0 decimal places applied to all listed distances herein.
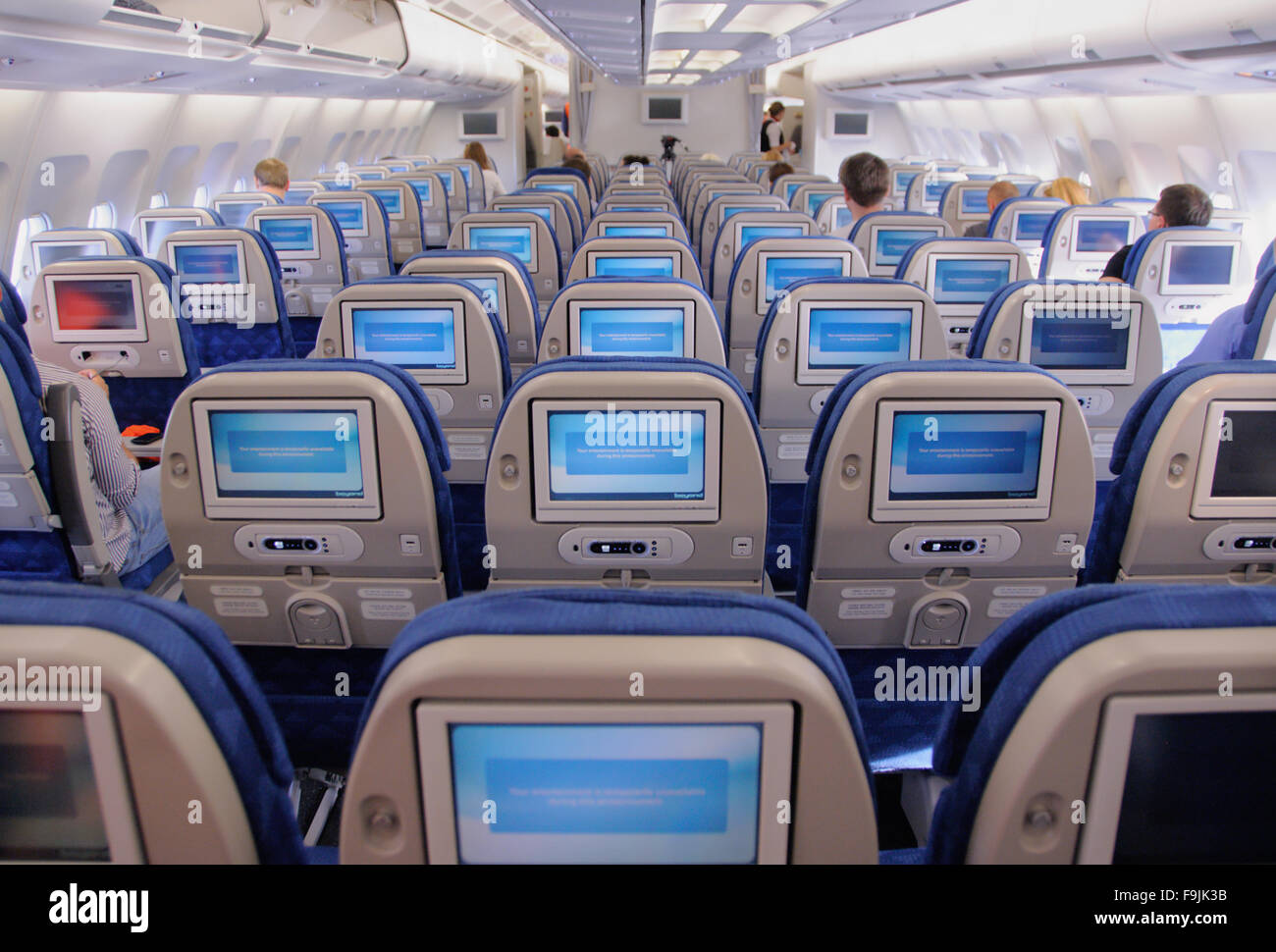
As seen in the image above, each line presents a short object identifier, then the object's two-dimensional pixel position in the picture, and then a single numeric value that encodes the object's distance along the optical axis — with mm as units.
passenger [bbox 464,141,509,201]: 13102
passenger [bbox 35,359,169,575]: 2953
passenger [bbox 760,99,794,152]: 21000
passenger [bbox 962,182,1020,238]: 7230
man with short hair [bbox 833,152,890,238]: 6273
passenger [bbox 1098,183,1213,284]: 5180
